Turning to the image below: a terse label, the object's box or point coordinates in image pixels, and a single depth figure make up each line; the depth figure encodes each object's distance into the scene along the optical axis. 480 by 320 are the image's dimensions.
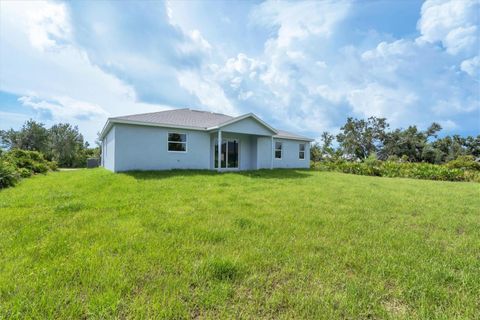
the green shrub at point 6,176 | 8.56
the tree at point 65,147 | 28.91
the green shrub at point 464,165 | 17.64
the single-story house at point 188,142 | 11.77
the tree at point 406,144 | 40.41
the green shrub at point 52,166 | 18.89
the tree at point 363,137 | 40.97
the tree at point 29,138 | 29.67
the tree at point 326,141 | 35.78
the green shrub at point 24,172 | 11.39
